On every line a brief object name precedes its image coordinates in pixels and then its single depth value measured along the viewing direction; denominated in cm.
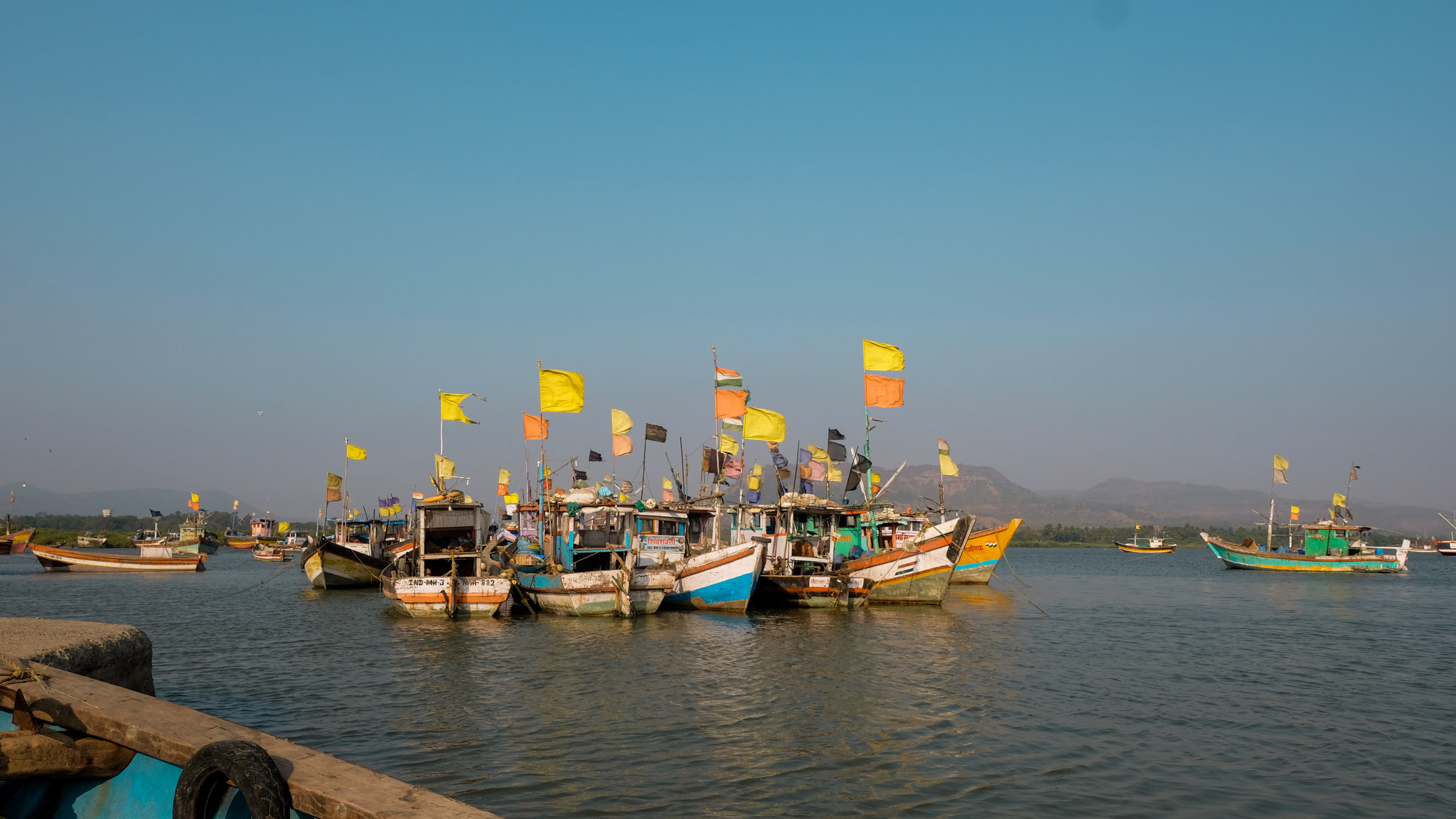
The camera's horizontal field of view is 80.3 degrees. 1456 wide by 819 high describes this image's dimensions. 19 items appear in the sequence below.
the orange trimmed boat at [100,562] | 5588
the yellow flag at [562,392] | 3119
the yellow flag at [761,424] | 3572
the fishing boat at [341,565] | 4262
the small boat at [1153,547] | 11331
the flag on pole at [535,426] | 3519
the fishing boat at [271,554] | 8162
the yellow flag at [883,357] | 3494
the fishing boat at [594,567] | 2853
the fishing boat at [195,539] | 8434
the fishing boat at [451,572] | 2752
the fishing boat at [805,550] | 3297
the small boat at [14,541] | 7369
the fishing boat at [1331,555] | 6250
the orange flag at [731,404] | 3579
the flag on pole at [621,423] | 3638
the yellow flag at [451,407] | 3434
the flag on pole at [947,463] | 4953
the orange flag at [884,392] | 3631
